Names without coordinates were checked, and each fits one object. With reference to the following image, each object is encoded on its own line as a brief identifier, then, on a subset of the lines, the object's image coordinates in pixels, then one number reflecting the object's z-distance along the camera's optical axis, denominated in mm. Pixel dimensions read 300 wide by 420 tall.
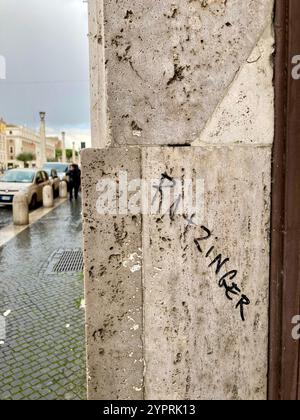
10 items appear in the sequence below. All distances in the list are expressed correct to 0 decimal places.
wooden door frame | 1851
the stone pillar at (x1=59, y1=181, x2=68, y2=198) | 17406
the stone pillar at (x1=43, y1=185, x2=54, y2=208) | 13789
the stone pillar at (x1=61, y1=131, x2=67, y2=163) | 52006
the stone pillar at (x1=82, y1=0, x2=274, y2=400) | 1827
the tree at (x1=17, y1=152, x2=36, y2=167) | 87494
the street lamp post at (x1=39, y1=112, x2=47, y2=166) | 30203
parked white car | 13164
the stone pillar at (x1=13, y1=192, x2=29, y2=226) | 9862
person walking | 16375
